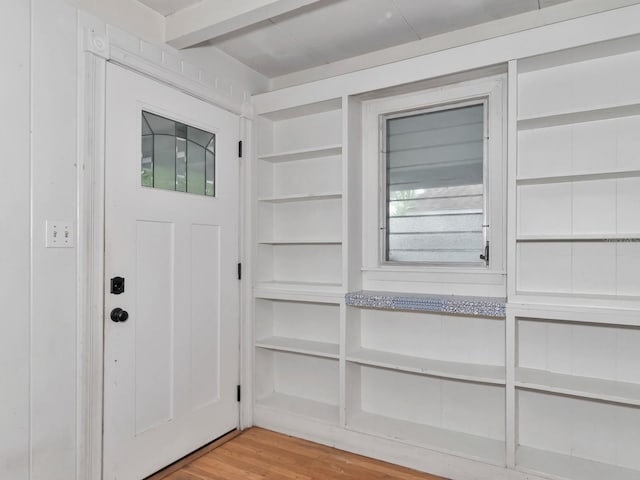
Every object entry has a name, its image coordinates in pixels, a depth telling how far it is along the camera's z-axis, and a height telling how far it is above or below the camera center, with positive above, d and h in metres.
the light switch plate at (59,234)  1.88 +0.03
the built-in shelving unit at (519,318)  2.16 -0.46
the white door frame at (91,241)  1.99 +0.00
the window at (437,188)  2.51 +0.35
